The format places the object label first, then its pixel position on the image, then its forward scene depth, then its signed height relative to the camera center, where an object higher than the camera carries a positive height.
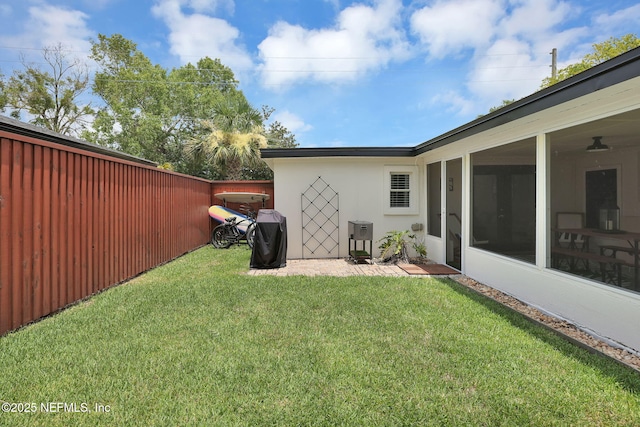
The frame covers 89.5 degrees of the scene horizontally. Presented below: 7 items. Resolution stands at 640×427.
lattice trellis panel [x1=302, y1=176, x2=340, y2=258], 7.55 -0.12
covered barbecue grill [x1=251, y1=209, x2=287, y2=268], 6.36 -0.54
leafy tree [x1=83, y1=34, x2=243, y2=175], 19.52 +7.61
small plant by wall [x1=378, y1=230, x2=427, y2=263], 7.04 -0.67
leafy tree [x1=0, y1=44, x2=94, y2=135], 18.12 +7.06
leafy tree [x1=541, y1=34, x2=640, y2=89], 14.95 +7.92
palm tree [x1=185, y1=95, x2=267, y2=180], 13.66 +3.30
